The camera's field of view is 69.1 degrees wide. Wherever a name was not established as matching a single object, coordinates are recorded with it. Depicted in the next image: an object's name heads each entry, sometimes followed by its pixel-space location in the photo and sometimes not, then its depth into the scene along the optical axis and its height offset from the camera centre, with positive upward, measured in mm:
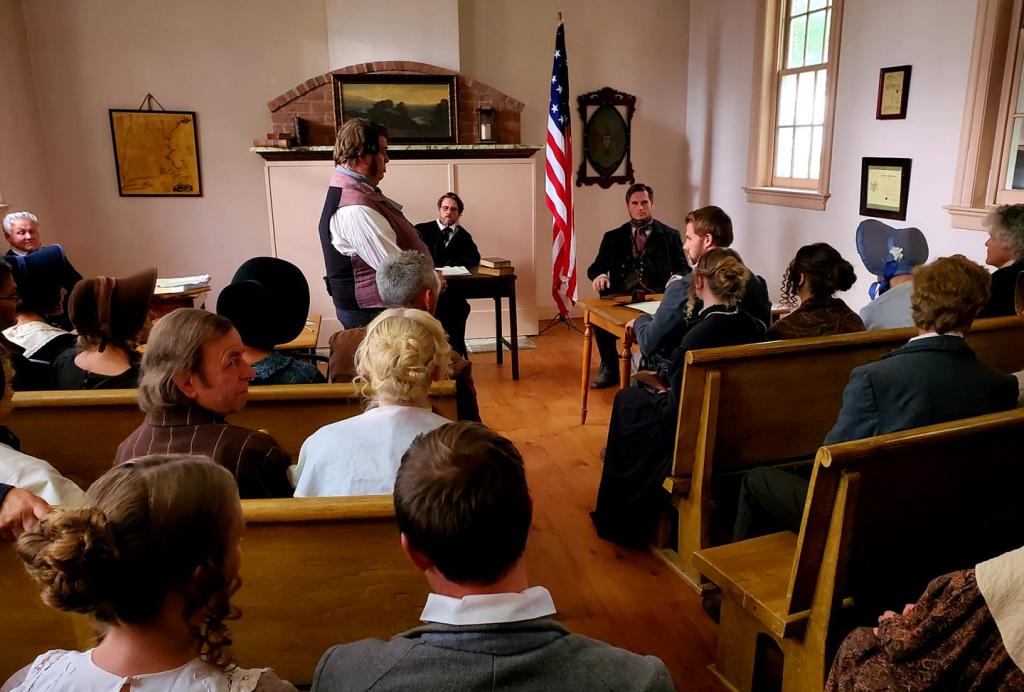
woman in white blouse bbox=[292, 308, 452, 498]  1643 -537
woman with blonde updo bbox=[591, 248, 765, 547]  2705 -895
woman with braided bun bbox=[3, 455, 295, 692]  839 -448
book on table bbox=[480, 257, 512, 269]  4941 -539
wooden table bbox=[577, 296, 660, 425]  3617 -703
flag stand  6535 -1243
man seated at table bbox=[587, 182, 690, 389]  4961 -507
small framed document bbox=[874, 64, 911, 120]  4387 +505
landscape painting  5723 +589
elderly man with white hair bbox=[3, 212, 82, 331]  4453 -285
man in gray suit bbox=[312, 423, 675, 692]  825 -481
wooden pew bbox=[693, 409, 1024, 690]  1609 -797
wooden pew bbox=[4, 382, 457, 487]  2156 -684
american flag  5707 +28
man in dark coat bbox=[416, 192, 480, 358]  5383 -409
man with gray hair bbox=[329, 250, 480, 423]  2619 -415
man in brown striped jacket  1605 -480
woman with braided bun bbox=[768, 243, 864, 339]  2791 -441
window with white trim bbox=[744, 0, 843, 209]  5172 +560
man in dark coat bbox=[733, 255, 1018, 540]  1938 -511
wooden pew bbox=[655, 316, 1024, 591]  2373 -747
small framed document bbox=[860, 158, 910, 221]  4461 -53
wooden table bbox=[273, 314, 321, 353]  3727 -789
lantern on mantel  5852 +448
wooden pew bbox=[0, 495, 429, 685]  1416 -791
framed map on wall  5723 +232
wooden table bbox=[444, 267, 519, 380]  4910 -684
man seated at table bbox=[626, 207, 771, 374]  2996 -568
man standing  3121 -164
